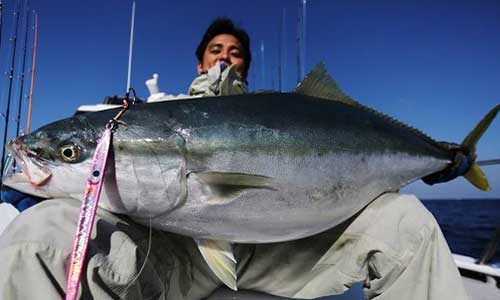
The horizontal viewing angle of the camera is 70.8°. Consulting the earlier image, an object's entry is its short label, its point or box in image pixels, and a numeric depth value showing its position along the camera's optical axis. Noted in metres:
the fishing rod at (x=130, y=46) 6.70
